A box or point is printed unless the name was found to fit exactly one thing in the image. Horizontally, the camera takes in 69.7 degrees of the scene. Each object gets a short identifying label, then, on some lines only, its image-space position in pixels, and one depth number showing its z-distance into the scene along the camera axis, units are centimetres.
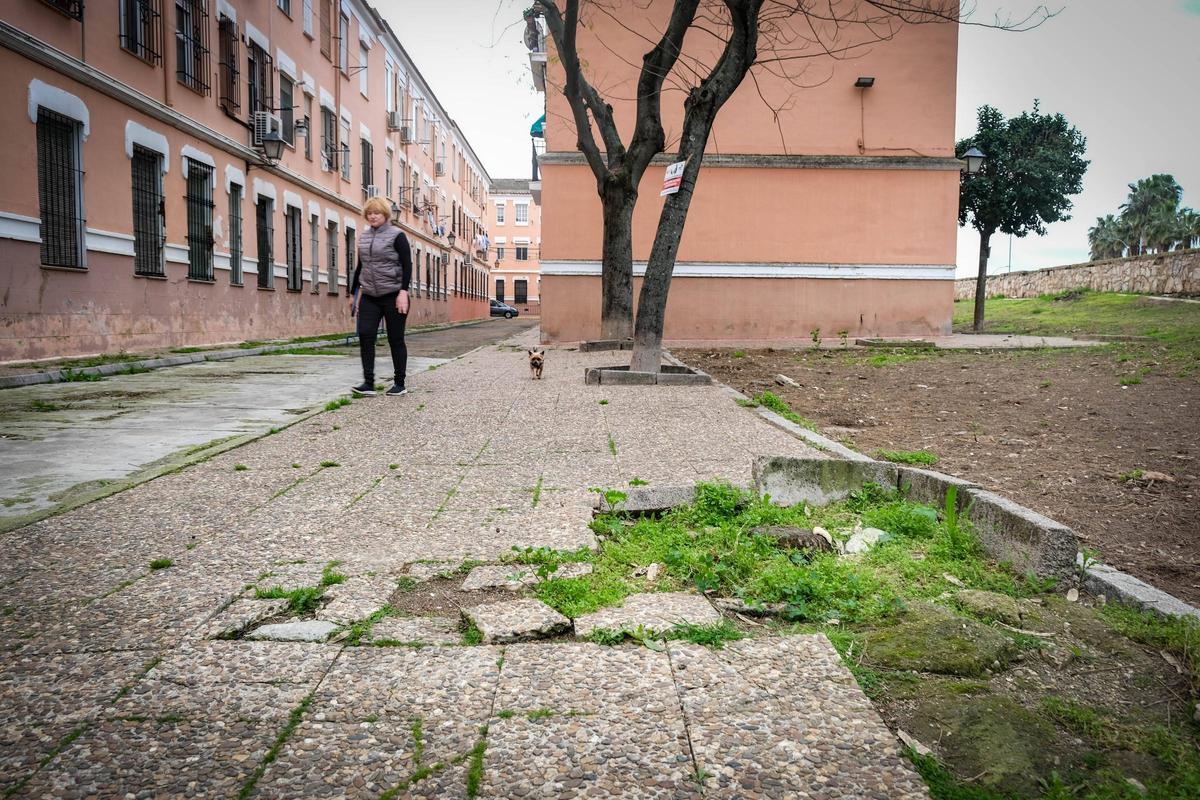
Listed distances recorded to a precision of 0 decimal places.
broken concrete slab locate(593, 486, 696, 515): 403
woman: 867
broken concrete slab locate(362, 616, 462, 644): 263
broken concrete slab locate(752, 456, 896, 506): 420
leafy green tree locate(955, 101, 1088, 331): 2398
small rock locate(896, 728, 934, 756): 203
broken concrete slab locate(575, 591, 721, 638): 272
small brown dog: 1027
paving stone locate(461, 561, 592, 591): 312
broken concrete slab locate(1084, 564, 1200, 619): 278
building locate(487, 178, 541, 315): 7975
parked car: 6525
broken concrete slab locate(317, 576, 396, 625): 281
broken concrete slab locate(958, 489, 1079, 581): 312
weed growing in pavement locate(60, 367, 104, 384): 1007
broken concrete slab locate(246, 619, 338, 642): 263
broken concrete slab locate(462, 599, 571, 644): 265
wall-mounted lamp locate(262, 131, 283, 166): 1848
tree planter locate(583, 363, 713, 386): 995
